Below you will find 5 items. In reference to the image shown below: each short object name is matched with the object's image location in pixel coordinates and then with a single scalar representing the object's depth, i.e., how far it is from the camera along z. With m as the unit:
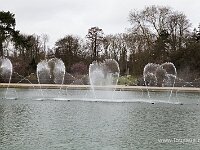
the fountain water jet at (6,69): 45.58
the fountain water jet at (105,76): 41.47
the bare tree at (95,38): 72.31
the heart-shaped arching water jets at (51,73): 46.38
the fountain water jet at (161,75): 41.09
